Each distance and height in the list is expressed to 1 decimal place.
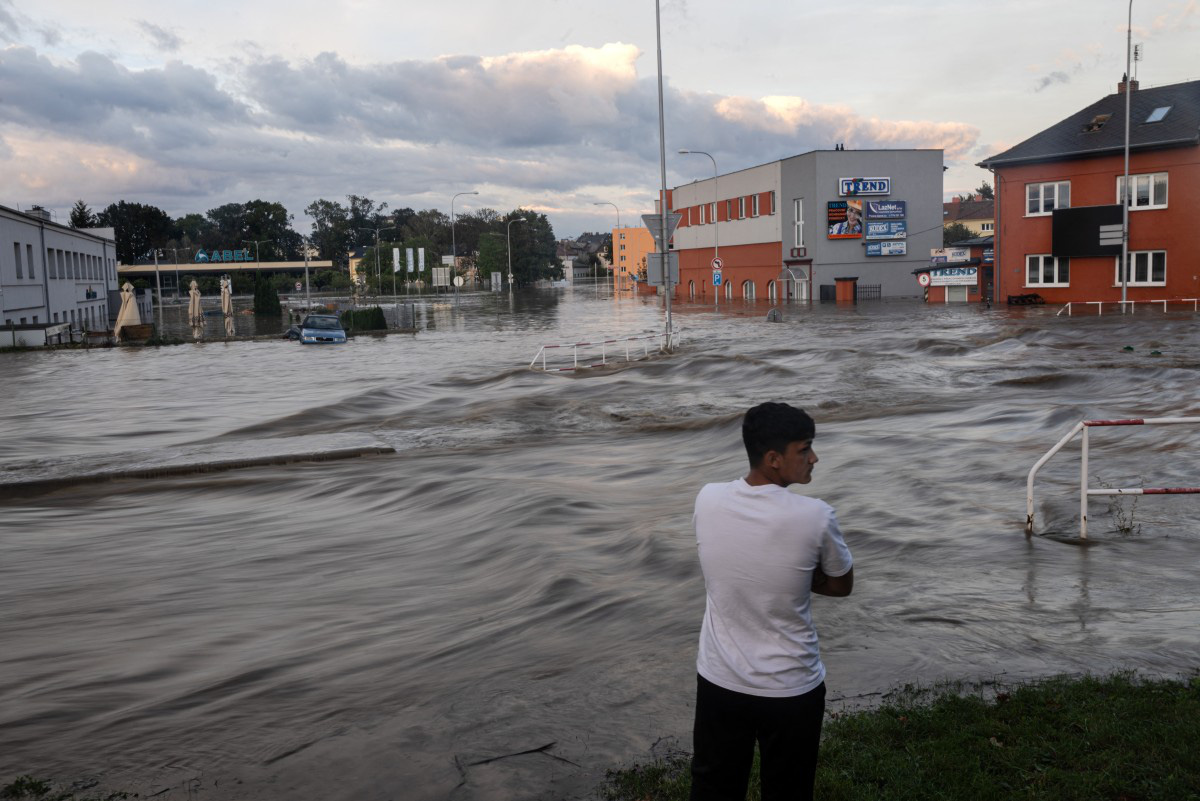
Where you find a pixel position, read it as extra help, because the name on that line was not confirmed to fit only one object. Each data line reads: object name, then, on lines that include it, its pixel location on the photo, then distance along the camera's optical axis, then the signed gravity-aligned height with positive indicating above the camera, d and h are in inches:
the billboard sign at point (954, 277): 2458.2 +23.4
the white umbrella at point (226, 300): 2422.5 +11.8
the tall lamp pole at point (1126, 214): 1739.2 +117.3
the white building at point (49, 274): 2038.6 +84.9
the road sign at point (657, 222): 1356.5 +95.1
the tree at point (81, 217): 5290.4 +483.7
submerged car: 1777.8 -51.0
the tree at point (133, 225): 5821.9 +466.9
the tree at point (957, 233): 5216.5 +271.8
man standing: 149.2 -48.3
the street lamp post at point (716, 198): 3008.9 +307.4
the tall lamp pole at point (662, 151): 1370.6 +194.7
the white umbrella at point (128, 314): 1892.2 -12.0
